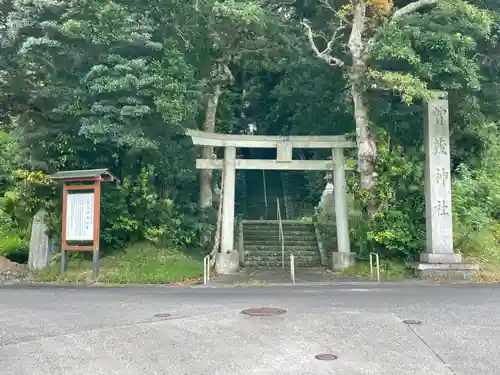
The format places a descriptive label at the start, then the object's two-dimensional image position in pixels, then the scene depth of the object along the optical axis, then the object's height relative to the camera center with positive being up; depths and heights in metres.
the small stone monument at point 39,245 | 14.87 -0.86
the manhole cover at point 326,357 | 5.66 -1.54
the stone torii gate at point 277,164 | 15.52 +1.54
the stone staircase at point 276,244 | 17.20 -1.01
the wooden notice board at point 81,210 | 13.62 +0.13
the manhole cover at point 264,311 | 7.96 -1.50
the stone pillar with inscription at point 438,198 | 13.20 +0.44
